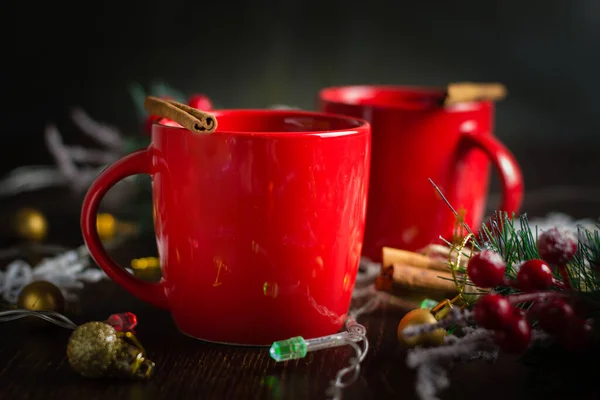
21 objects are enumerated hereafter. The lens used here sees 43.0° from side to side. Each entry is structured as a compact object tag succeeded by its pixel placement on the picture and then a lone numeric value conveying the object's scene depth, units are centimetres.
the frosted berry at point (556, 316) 53
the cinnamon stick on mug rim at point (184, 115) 57
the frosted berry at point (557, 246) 56
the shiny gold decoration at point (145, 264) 79
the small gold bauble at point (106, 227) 96
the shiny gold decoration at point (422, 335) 61
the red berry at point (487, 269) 55
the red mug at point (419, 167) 81
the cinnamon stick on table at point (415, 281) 70
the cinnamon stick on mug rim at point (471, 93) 84
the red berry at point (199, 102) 87
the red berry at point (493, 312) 52
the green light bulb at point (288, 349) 57
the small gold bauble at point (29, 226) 93
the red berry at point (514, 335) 53
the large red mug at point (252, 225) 57
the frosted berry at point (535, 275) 55
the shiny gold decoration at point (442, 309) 62
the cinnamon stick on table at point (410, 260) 72
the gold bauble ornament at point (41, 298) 66
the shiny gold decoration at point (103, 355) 55
